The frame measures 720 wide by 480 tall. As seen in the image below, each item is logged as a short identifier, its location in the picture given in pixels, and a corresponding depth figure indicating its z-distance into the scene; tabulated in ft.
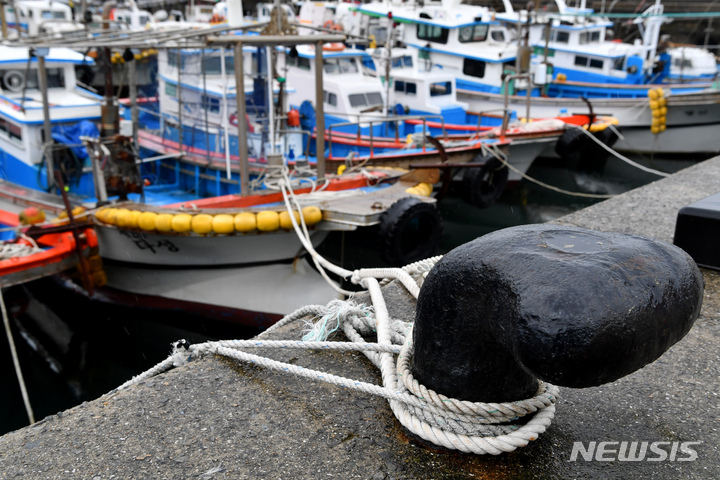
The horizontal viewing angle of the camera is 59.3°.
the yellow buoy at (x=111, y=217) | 25.38
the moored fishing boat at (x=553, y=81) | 60.64
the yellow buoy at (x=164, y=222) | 24.21
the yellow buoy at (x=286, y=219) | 24.36
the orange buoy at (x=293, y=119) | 35.45
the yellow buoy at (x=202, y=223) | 24.07
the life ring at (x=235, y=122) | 33.42
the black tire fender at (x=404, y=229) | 25.71
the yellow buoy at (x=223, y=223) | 23.94
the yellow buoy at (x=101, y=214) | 25.78
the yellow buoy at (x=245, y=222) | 23.91
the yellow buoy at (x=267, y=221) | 24.11
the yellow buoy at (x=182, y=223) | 24.09
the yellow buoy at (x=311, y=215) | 24.50
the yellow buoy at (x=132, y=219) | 24.84
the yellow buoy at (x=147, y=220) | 24.41
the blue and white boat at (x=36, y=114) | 31.89
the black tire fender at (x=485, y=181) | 37.58
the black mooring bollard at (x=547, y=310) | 4.66
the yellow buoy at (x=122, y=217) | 25.05
